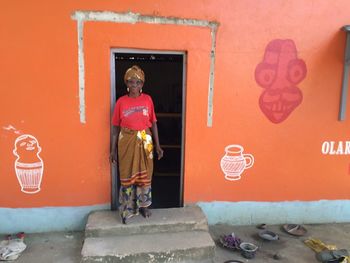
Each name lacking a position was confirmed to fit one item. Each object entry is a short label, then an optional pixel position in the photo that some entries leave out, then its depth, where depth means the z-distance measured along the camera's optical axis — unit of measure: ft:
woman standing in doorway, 11.66
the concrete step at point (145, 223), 11.73
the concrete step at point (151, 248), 10.61
